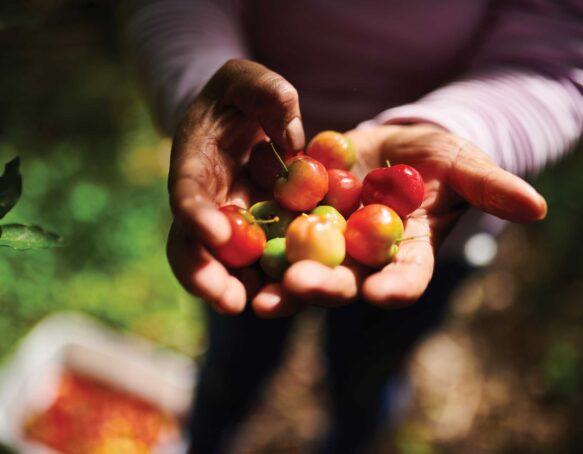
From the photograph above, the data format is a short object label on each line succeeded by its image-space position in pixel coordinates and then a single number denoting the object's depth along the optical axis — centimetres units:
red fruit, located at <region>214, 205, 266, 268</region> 32
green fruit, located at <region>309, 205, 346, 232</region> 35
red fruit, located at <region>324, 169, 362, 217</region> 36
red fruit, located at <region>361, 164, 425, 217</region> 34
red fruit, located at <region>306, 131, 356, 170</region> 36
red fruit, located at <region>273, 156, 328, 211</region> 35
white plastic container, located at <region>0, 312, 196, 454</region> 53
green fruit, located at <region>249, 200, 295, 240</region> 35
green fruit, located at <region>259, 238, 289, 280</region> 33
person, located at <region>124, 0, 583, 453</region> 31
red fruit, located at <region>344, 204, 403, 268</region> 32
